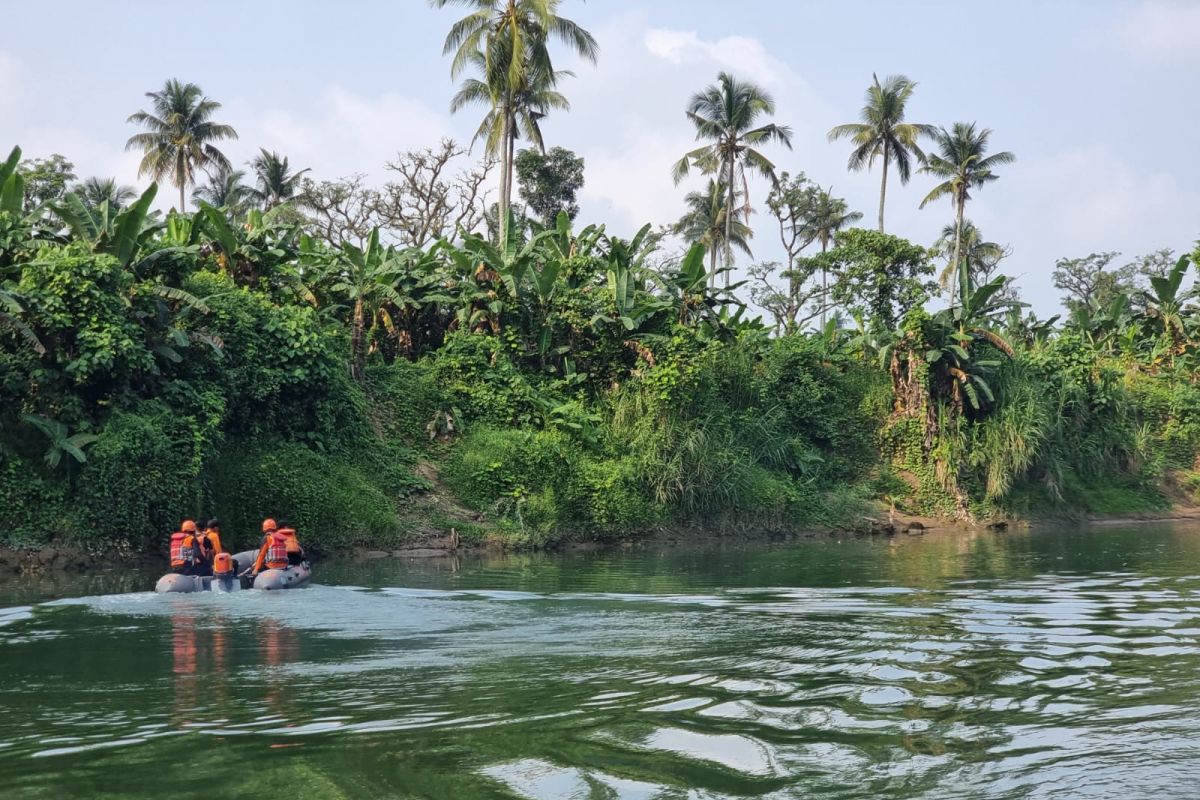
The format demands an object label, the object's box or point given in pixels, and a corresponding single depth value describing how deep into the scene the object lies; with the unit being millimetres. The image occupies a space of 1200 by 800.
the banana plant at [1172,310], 40000
